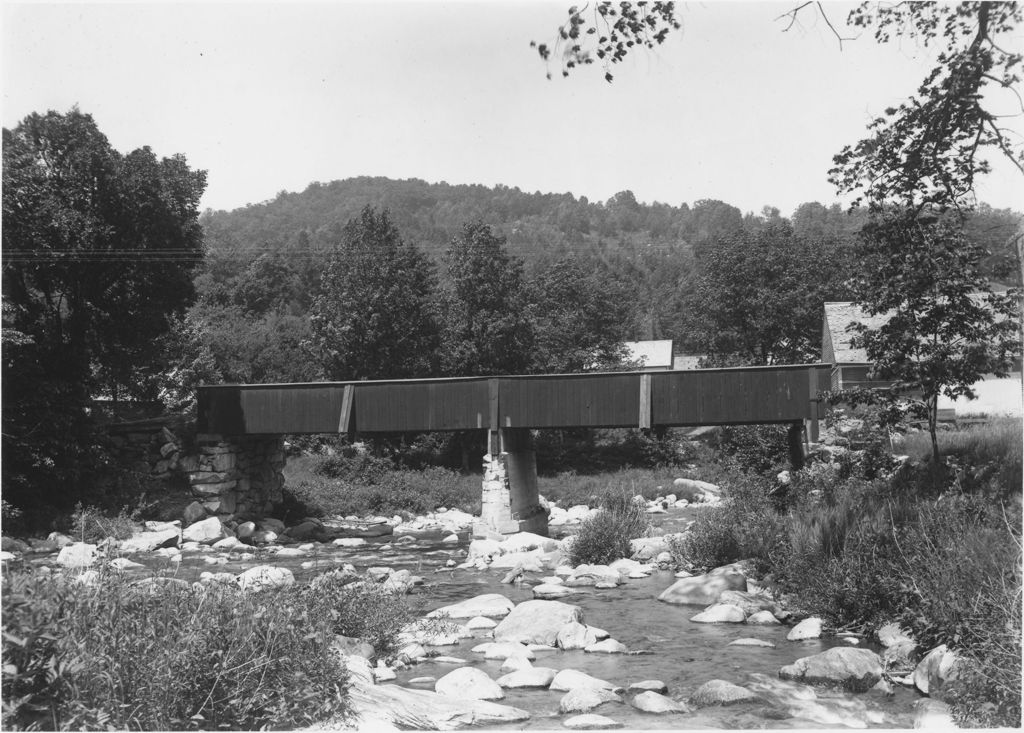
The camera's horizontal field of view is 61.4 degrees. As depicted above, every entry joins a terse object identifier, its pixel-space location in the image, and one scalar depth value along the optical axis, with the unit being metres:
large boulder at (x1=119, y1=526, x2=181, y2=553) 16.77
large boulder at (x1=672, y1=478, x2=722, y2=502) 27.30
